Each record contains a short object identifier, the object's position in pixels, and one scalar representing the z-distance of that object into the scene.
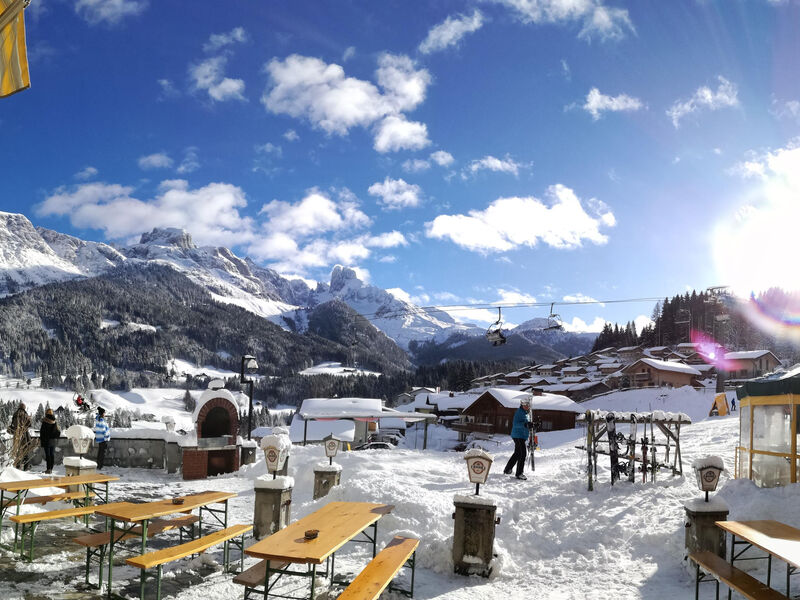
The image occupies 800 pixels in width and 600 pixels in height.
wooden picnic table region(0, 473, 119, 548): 7.94
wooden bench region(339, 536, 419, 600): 5.40
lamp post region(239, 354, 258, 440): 20.97
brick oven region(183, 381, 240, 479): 16.84
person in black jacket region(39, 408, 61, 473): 13.91
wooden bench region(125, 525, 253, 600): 5.73
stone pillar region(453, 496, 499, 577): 7.63
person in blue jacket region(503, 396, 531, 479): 13.02
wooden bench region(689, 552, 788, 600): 5.41
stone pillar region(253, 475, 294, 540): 9.05
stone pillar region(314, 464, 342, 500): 12.11
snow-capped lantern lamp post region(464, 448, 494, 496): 8.08
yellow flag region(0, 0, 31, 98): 5.29
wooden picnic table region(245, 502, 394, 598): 5.07
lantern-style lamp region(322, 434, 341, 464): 13.15
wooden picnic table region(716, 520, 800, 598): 5.27
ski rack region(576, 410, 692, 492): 12.60
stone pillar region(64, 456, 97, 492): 11.48
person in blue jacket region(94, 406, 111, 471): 16.42
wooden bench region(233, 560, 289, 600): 5.54
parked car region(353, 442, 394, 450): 33.69
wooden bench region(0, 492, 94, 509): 8.18
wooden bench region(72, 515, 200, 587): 6.40
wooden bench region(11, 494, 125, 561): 6.89
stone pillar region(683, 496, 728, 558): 7.51
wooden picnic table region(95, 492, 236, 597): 6.38
